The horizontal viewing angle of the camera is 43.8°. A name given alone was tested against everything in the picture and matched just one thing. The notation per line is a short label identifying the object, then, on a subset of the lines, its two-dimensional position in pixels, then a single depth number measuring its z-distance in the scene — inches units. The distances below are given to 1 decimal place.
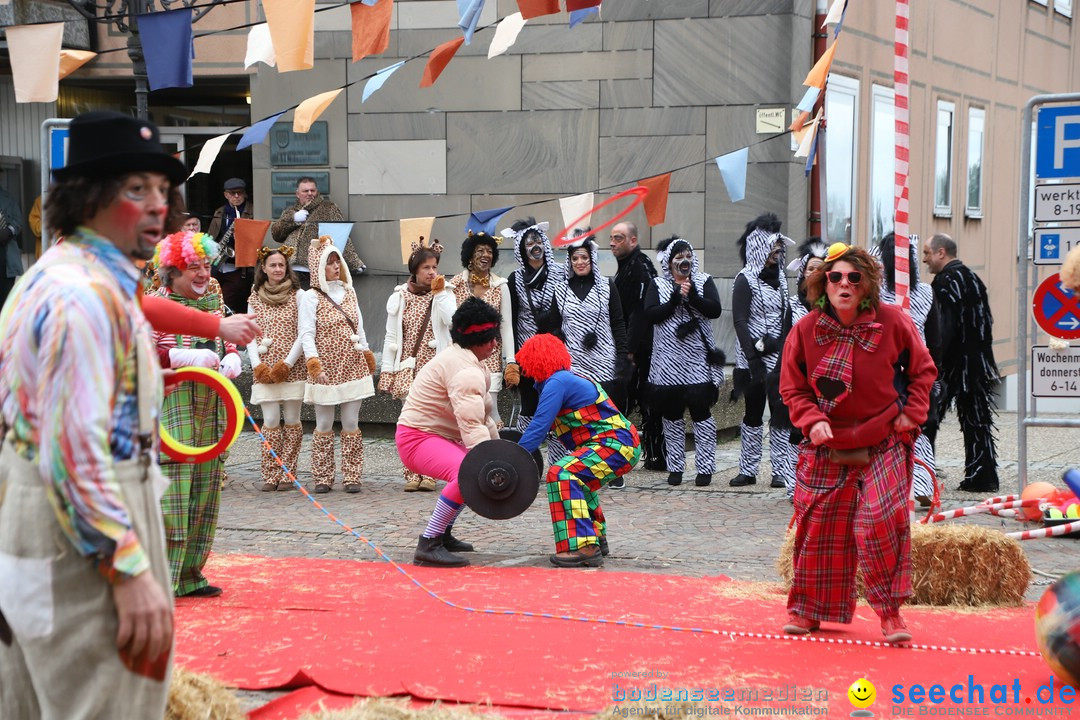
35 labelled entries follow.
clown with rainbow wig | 269.7
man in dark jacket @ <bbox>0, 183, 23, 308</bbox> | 601.9
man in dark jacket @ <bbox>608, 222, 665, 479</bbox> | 456.1
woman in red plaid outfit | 231.9
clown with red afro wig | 307.6
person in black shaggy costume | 424.2
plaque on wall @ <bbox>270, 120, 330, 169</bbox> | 612.7
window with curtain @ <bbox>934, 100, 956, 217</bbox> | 763.4
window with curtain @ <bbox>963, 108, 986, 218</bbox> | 810.8
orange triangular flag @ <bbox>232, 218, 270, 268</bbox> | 443.5
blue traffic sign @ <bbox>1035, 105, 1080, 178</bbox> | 335.0
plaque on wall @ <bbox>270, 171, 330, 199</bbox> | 616.4
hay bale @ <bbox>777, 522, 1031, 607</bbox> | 265.6
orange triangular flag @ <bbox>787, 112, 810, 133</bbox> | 428.5
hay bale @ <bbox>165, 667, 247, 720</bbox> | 171.2
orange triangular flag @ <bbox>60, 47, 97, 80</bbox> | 371.2
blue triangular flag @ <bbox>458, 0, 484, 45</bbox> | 354.0
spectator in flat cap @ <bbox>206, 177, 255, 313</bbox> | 570.9
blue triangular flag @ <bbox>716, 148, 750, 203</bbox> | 443.8
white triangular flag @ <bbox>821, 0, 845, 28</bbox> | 401.1
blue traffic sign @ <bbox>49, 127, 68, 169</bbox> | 327.3
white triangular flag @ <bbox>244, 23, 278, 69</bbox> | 387.4
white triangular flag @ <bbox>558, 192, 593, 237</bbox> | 461.4
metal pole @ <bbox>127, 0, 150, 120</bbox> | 470.6
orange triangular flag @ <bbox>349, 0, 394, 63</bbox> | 373.4
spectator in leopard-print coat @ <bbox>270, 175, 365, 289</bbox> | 573.0
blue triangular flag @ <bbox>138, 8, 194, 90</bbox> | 351.3
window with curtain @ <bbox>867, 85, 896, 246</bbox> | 682.2
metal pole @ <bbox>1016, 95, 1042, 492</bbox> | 339.3
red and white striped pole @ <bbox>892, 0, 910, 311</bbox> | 309.9
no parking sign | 337.1
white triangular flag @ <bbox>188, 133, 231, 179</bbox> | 412.5
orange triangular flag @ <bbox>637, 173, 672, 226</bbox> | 446.0
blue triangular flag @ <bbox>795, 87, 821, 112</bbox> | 418.0
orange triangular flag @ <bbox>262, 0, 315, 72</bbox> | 350.6
